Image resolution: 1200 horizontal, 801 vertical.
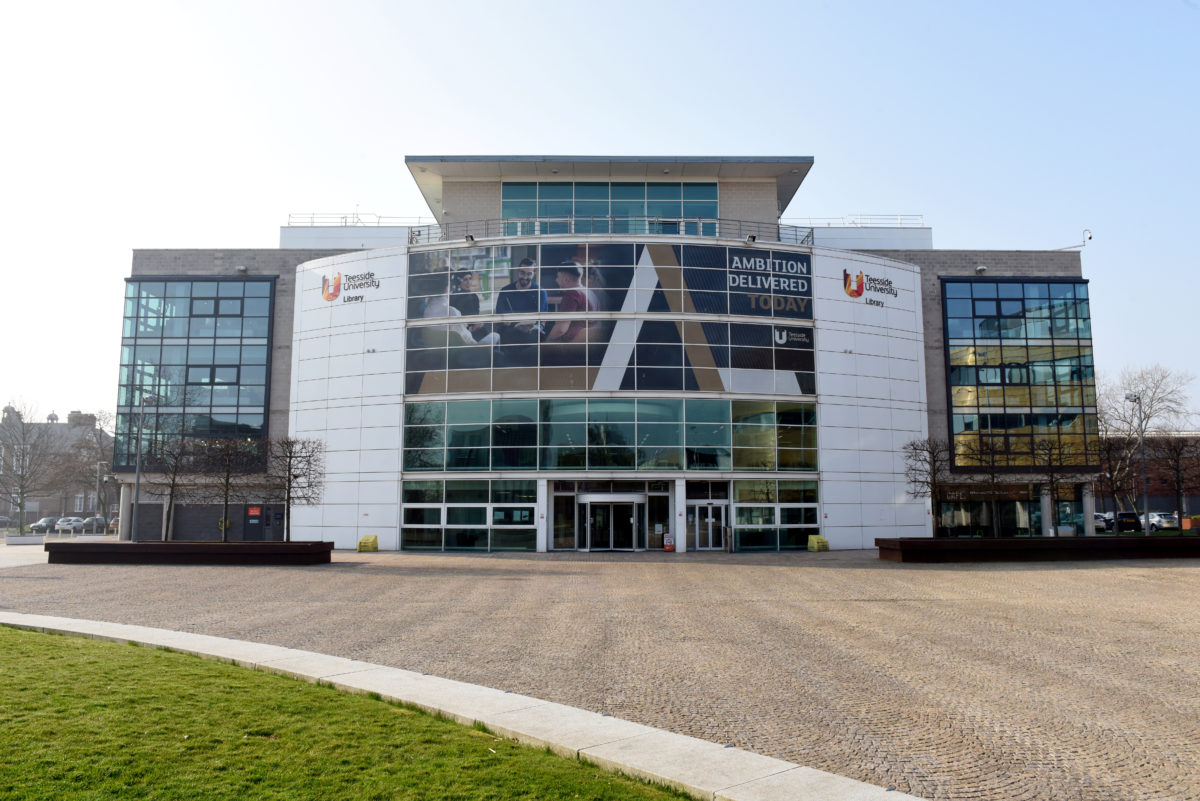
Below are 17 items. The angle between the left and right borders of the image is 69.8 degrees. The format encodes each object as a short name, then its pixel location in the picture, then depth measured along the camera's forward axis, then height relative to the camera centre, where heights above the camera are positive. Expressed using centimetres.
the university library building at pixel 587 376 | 4022 +608
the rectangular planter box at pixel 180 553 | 3056 -200
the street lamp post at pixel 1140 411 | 5282 +610
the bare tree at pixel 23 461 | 7225 +319
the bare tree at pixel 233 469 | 4253 +150
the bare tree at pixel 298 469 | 3828 +134
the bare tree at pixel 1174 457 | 5522 +303
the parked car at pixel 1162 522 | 6272 -171
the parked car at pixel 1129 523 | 6008 -170
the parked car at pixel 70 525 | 7644 -251
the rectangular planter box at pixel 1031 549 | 3206 -189
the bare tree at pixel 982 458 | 4812 +224
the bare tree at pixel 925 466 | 4003 +163
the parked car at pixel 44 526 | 7704 -259
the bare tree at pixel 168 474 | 4588 +126
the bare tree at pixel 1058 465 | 4822 +188
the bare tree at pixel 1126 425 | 6112 +553
